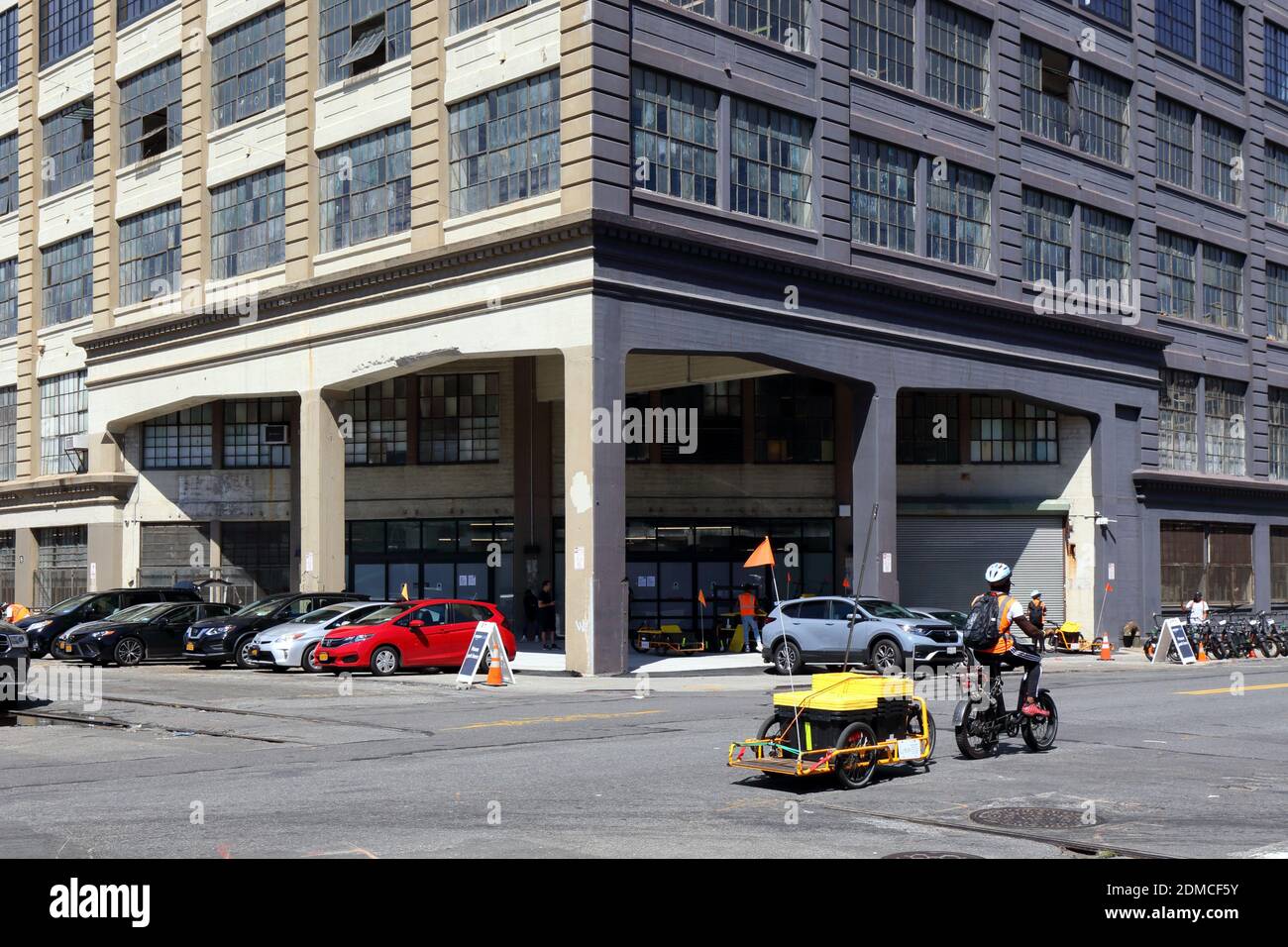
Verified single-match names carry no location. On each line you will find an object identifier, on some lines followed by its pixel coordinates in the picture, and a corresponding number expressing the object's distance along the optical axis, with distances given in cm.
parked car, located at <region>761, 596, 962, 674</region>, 2791
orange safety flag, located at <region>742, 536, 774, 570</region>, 2475
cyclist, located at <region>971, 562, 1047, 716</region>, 1418
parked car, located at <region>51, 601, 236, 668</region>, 3170
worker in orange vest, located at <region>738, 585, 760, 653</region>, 3613
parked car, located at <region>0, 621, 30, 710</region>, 2081
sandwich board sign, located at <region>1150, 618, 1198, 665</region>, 3697
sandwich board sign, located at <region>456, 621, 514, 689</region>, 2586
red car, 2802
